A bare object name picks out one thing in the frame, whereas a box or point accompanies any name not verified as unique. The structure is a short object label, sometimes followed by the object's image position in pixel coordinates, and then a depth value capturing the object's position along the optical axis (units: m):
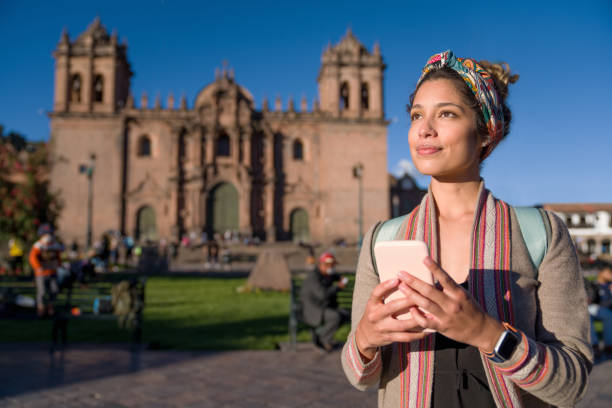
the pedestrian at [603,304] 6.12
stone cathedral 33.53
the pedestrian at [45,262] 8.79
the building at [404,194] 42.81
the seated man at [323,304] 6.33
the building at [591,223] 44.31
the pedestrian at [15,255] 15.04
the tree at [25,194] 15.16
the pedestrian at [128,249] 25.34
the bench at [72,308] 6.34
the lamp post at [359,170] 27.23
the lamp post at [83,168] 33.06
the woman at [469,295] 1.14
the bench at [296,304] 6.32
